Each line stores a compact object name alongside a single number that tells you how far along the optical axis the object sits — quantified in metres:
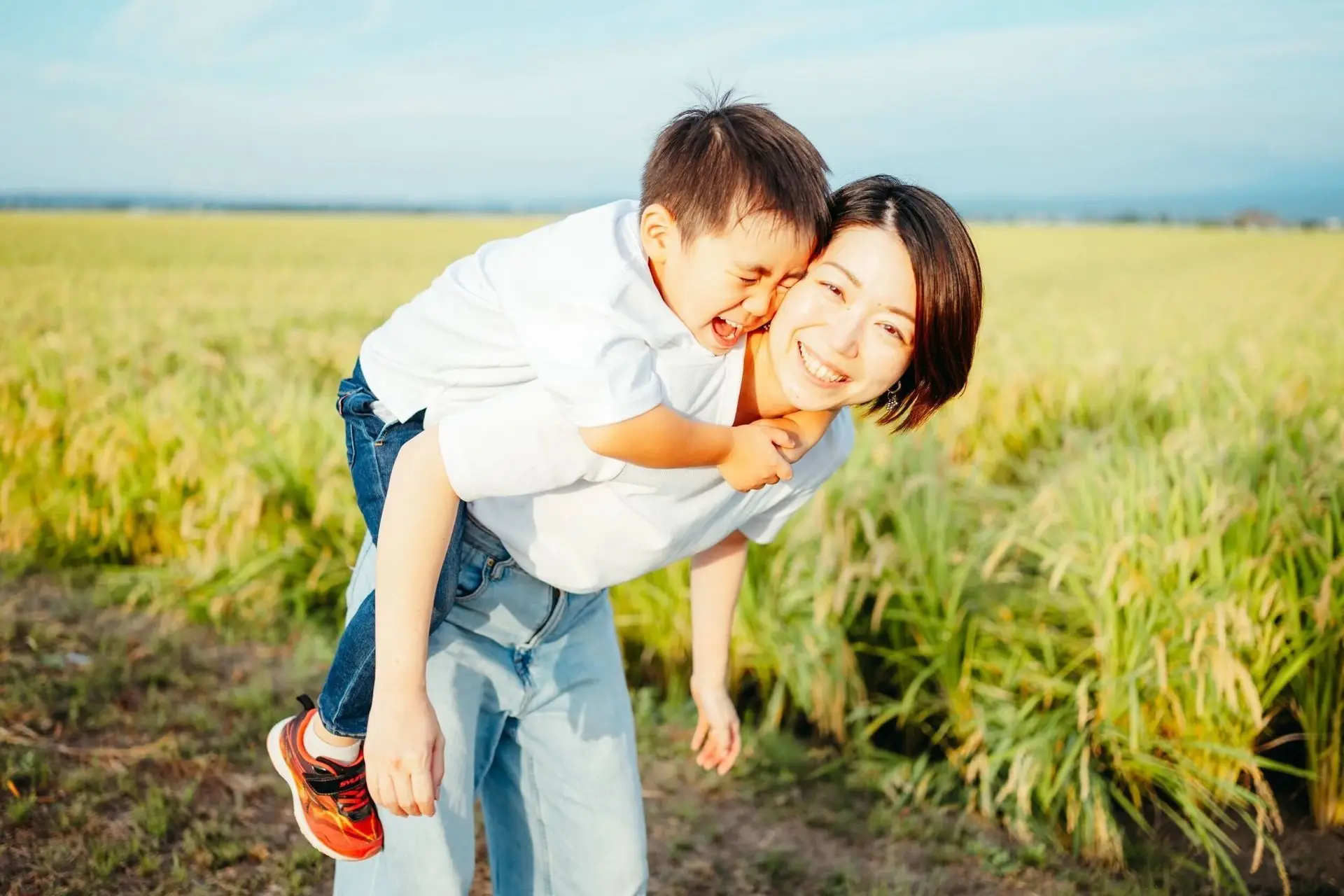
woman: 1.71
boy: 1.50
